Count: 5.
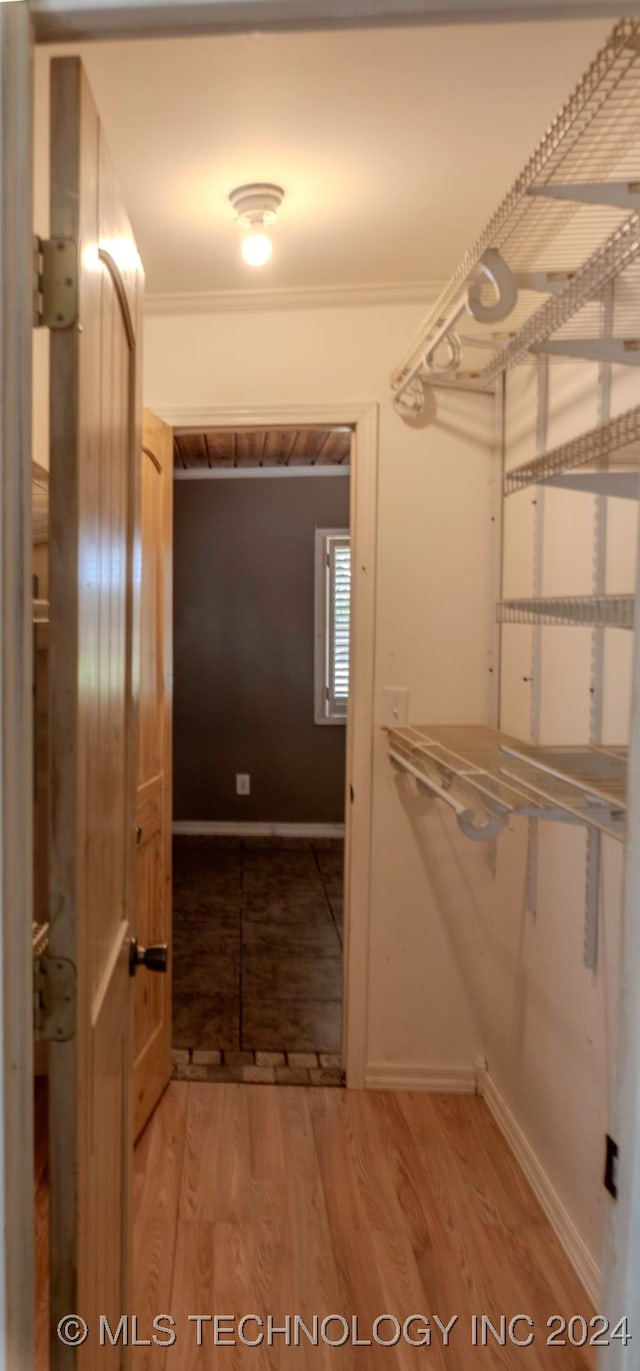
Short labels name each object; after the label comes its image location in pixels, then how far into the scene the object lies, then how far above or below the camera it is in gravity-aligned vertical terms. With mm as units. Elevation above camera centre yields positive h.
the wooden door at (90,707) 830 -86
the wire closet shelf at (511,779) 1277 -286
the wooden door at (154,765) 2314 -397
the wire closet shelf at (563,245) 1108 +753
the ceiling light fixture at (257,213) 1817 +1023
